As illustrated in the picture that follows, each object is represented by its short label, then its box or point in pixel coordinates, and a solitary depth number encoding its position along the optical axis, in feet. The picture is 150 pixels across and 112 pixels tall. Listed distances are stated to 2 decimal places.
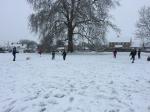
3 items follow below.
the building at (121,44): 143.14
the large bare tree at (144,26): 76.77
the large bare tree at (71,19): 54.54
